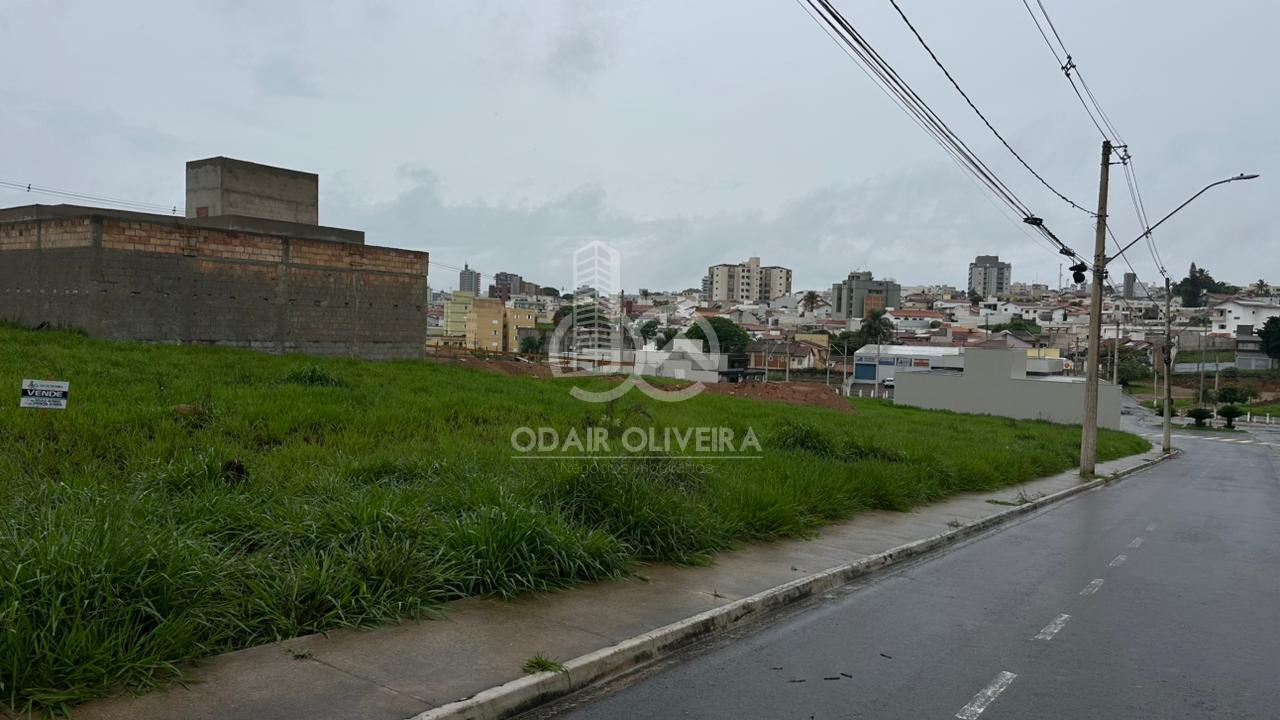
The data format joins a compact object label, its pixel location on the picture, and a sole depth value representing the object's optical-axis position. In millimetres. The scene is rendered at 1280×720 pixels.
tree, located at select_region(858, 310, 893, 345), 108812
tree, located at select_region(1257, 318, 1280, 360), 98375
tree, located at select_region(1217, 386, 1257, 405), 79375
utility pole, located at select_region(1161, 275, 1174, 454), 37188
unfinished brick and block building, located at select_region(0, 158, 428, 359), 18844
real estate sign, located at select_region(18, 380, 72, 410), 6859
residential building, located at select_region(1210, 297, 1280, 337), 120125
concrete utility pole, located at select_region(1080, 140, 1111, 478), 22312
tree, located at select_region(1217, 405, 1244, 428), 62719
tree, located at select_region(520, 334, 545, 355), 77938
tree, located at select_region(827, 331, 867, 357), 107050
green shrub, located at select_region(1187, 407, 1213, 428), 64500
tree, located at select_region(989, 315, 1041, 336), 146750
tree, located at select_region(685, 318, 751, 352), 75300
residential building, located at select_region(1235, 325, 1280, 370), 104312
